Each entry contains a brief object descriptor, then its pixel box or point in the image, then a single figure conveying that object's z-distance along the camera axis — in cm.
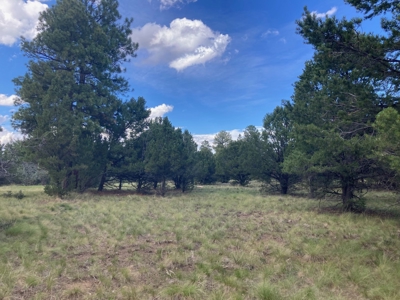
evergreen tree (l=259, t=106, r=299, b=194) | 2005
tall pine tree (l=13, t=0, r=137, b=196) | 1510
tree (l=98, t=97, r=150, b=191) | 1909
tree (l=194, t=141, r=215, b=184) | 2310
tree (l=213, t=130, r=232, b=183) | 3127
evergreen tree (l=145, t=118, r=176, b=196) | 1825
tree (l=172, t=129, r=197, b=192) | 1916
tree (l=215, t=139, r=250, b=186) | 2864
